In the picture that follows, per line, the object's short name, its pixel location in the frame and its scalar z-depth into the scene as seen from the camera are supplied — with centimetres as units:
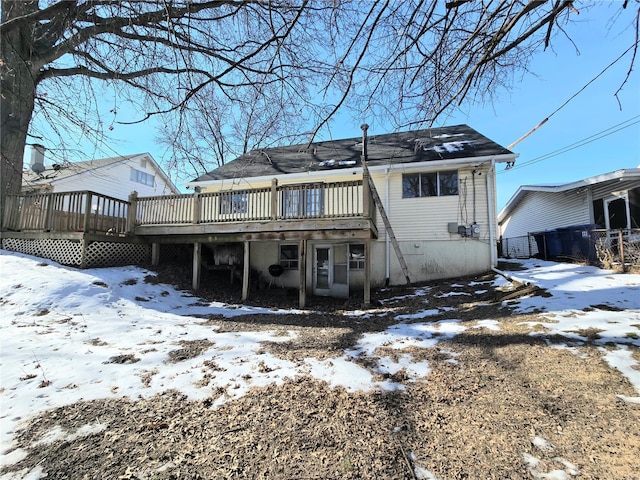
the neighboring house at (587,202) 1046
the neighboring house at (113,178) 1547
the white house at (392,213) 909
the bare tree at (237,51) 363
